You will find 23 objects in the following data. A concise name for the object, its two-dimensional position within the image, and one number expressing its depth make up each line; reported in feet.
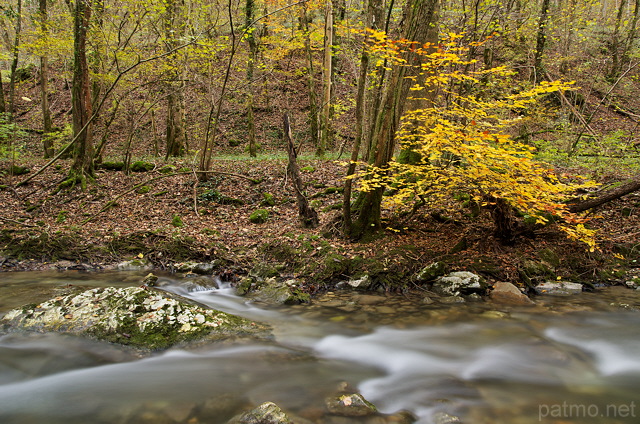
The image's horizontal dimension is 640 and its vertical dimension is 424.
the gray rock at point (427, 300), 20.43
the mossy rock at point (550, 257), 23.49
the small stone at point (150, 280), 23.01
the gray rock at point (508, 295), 20.15
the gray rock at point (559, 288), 21.68
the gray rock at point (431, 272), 22.17
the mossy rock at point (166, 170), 42.86
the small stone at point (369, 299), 20.71
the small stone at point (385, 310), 19.57
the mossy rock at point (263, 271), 24.16
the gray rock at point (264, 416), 10.28
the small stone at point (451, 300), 20.48
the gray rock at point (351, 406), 11.41
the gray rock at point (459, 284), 21.18
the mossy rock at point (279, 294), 21.06
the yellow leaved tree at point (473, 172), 17.43
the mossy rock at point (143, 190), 39.17
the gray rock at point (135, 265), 25.89
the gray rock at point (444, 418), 11.20
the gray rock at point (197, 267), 25.40
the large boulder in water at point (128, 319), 14.88
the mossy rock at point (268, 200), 35.78
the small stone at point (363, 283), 22.38
